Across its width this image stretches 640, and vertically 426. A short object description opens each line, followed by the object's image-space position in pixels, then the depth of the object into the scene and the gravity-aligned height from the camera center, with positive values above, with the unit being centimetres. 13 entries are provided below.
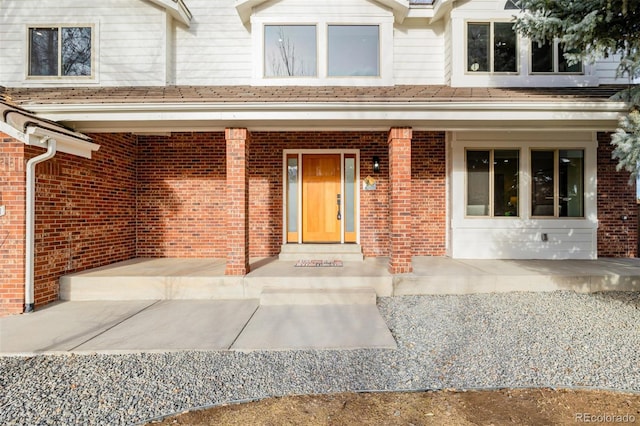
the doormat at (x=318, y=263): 637 -99
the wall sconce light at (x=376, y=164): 751 +118
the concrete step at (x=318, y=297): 507 -130
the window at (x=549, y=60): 693 +333
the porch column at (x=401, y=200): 555 +25
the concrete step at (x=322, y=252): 703 -83
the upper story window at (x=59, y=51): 721 +368
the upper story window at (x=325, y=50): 720 +368
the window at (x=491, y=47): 700 +366
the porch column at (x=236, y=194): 556 +35
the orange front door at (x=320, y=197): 760 +41
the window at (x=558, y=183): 712 +70
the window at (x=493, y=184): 717 +69
